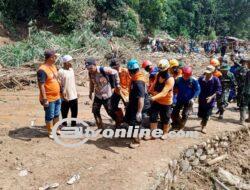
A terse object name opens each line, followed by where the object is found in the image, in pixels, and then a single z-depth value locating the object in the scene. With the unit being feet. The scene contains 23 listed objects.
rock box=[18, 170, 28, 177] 19.74
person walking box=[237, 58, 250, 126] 29.53
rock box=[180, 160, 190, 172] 23.68
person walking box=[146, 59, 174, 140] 22.52
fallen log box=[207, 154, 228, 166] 25.88
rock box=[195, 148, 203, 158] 25.28
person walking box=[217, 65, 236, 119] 30.12
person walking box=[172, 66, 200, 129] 24.68
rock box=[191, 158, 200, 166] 24.92
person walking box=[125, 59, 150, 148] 21.43
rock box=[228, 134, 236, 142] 27.94
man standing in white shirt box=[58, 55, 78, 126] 22.86
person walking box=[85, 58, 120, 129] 22.74
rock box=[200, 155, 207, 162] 25.66
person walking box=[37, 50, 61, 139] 21.34
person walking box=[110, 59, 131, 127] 24.13
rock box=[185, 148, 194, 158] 24.31
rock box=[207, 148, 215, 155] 26.15
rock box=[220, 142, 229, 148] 27.28
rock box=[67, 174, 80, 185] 19.12
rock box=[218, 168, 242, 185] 24.68
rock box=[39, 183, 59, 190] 18.64
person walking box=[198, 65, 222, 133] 25.67
